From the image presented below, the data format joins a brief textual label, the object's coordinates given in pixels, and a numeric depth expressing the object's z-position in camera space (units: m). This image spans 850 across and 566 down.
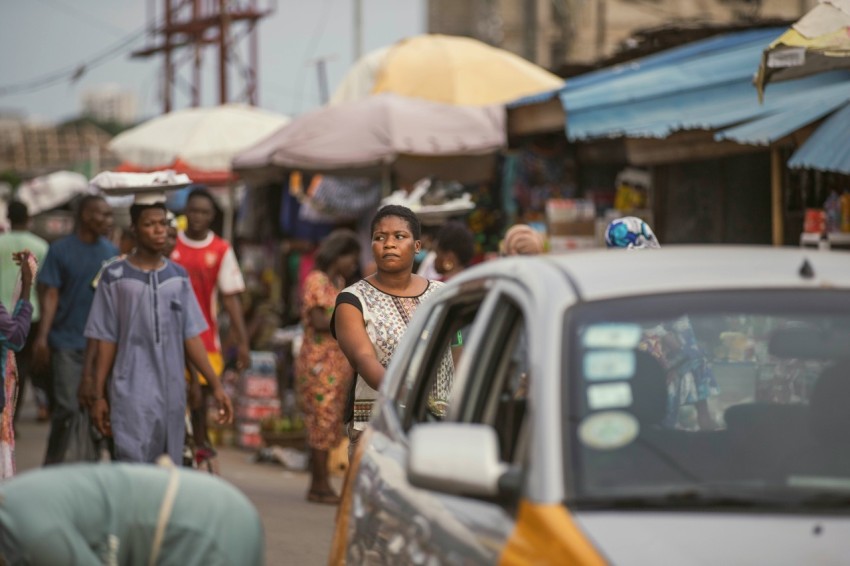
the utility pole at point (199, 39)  37.16
